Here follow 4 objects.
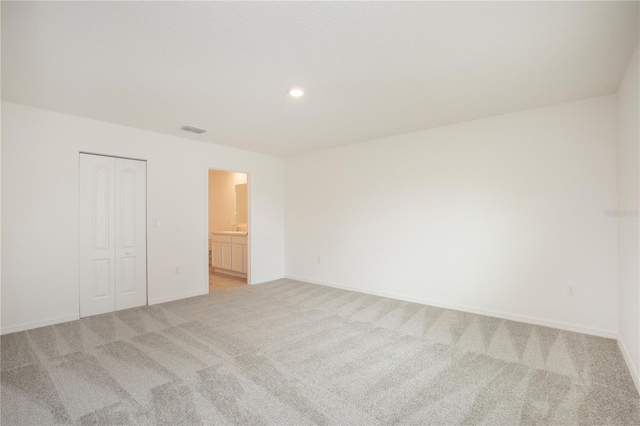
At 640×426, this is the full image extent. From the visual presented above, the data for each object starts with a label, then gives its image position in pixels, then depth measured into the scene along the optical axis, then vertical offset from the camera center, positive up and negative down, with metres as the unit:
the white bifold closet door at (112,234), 3.81 -0.23
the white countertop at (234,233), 6.06 -0.37
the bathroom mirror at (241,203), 7.14 +0.32
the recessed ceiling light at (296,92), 2.92 +1.24
